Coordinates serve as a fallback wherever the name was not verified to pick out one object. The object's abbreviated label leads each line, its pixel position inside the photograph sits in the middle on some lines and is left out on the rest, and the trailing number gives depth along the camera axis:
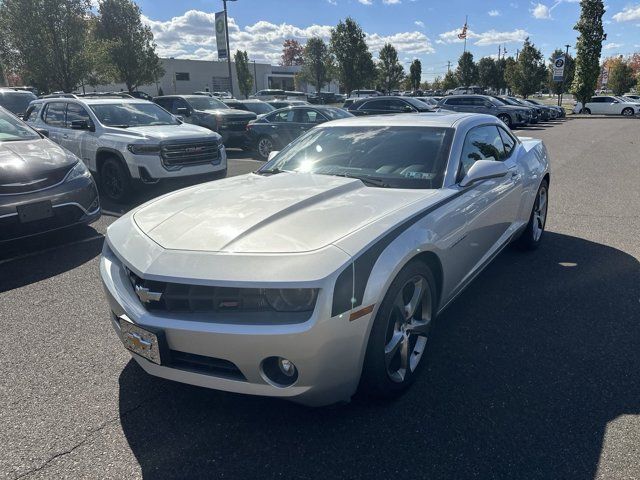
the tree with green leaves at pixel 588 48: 34.19
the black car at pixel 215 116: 13.89
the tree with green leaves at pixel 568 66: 53.96
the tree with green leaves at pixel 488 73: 66.56
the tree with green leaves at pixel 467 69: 64.00
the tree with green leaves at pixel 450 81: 71.62
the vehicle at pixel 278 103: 21.17
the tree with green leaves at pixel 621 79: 61.75
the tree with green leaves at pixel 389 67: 61.16
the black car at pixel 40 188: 4.60
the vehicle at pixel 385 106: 16.44
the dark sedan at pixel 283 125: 12.55
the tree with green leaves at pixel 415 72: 74.00
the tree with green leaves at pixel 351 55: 44.59
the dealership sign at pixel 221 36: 27.09
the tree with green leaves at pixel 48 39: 20.94
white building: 63.75
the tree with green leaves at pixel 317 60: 51.34
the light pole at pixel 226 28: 26.26
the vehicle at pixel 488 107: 22.21
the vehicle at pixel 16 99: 14.16
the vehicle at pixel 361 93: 44.53
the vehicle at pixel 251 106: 17.41
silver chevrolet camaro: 2.08
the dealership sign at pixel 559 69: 37.00
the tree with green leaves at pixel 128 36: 34.22
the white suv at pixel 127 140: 7.33
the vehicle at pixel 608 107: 34.09
